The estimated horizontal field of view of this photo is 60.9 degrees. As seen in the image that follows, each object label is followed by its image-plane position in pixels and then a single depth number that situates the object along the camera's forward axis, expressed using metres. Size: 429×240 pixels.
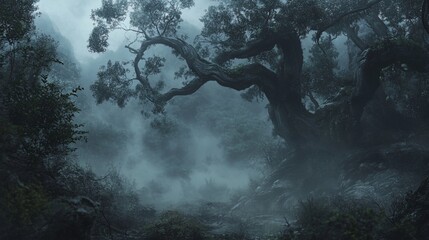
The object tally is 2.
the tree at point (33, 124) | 8.34
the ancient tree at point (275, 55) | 17.45
